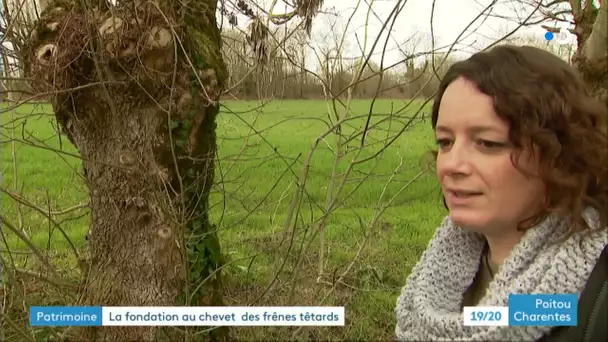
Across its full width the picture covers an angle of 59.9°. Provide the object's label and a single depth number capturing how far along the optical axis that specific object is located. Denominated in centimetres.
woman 81
